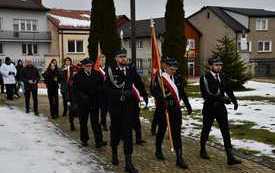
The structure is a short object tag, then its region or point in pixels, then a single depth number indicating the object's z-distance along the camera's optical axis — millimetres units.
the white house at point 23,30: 52562
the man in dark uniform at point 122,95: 8234
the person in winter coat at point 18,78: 21523
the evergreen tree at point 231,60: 24297
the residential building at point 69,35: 53750
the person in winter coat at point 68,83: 12423
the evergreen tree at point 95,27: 29703
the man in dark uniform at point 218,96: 8664
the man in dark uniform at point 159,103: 8688
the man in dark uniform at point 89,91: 10250
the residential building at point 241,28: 53906
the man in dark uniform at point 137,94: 8570
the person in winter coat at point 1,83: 21727
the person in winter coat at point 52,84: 14375
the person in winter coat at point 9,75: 20219
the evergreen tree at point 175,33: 27275
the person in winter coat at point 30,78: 15297
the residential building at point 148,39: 52906
